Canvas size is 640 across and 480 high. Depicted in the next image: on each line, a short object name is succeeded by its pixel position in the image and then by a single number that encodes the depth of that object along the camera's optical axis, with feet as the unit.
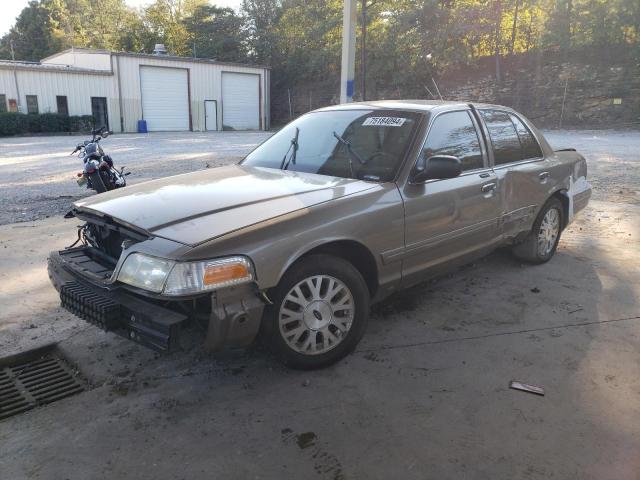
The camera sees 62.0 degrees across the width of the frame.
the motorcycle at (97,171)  20.81
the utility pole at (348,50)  34.28
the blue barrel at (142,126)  103.19
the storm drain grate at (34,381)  9.93
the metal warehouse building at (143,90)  93.71
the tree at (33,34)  189.67
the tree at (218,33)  149.87
